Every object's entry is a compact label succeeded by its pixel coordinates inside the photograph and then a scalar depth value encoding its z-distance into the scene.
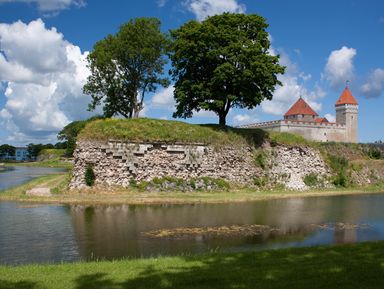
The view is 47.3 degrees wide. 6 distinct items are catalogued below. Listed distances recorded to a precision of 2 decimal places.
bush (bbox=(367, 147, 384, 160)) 54.09
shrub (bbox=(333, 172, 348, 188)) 44.38
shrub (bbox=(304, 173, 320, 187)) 42.78
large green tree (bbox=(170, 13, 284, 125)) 39.72
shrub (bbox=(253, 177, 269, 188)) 39.72
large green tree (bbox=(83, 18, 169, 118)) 48.53
